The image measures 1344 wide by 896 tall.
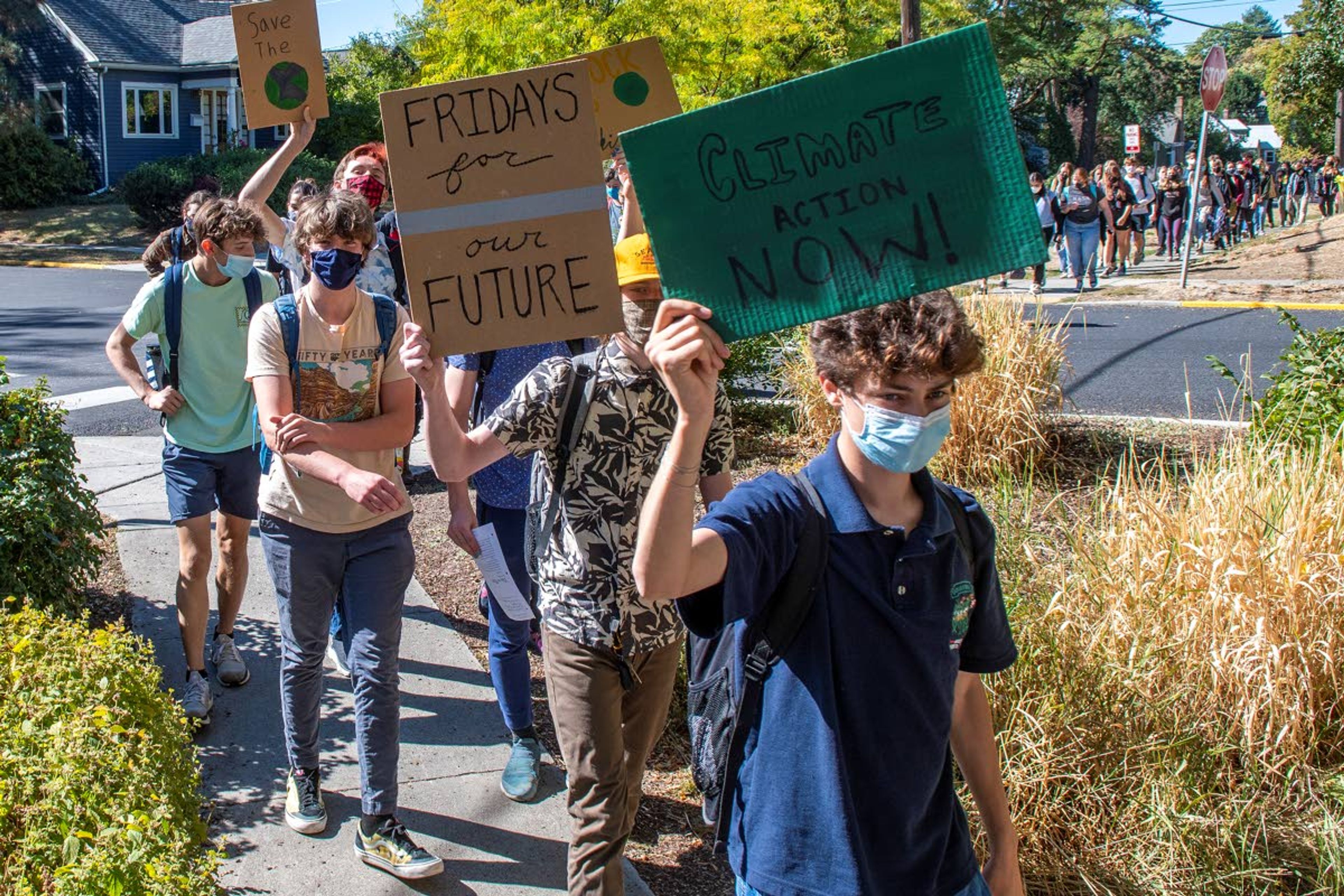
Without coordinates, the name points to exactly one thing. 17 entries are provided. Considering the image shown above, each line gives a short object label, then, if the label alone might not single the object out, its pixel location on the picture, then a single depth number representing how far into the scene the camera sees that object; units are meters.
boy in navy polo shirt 2.09
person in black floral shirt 3.06
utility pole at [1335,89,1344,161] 30.81
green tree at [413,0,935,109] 14.02
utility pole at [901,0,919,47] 9.16
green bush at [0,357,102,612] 4.48
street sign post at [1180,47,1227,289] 16.69
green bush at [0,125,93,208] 31.59
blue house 36.28
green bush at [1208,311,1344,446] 5.46
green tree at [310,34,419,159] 32.12
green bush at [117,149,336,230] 27.56
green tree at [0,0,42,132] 30.84
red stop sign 16.69
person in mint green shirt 4.50
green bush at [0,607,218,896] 2.30
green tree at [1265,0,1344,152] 28.75
